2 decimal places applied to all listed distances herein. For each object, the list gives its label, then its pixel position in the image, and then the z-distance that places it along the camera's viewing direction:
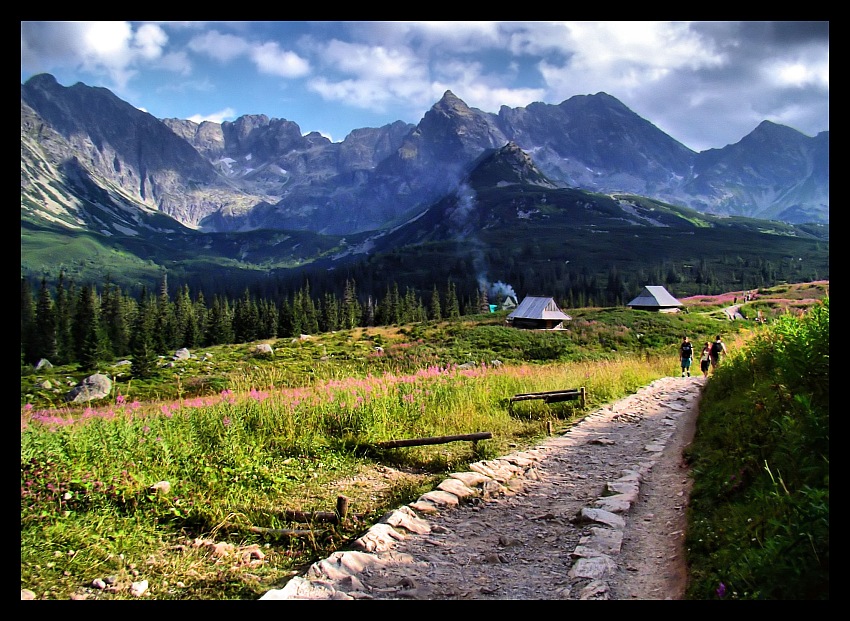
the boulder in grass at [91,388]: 41.27
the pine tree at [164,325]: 87.44
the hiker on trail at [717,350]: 22.65
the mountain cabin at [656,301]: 76.56
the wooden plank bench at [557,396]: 13.01
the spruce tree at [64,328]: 86.94
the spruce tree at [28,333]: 82.81
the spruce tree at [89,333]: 76.75
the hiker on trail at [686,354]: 23.34
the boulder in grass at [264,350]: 63.72
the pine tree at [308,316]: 114.19
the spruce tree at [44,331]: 85.06
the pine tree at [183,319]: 103.88
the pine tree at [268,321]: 111.06
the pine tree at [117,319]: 94.62
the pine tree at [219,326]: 107.56
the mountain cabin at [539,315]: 65.12
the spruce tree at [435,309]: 127.62
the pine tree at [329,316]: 122.31
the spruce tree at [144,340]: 55.78
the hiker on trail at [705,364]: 22.67
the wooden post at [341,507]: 6.12
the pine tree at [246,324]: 109.12
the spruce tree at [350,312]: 121.94
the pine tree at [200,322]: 104.12
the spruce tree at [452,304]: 123.38
